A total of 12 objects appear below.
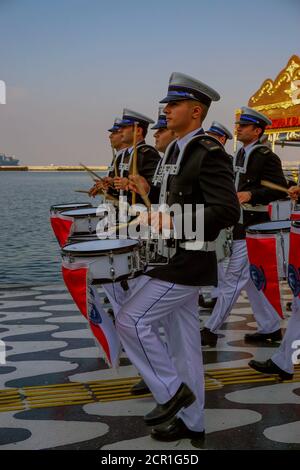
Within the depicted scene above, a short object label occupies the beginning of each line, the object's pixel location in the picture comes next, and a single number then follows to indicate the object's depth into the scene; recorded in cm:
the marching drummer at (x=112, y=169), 568
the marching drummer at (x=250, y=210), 541
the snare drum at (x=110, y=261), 368
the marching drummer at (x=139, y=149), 509
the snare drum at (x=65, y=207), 668
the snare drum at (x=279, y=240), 467
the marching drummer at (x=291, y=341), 402
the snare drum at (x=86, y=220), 619
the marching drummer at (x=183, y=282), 333
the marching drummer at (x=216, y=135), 706
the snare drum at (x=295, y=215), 555
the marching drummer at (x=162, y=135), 505
